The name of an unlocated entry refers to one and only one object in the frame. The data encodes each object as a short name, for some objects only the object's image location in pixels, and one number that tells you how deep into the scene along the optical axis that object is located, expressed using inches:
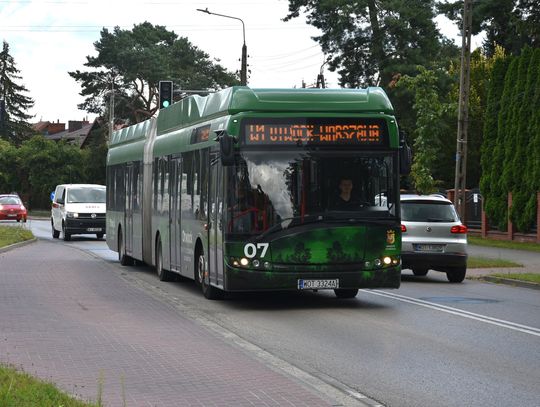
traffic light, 1469.0
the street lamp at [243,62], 1634.0
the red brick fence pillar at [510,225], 1731.1
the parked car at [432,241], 889.5
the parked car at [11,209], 2394.2
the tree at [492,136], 1817.2
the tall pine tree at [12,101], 5187.0
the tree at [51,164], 3614.7
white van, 1699.1
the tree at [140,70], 3255.4
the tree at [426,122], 2130.9
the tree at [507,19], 1935.3
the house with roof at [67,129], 6343.5
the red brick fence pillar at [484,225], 1843.0
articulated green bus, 625.6
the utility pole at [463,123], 1424.7
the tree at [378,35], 2454.5
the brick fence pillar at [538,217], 1626.5
